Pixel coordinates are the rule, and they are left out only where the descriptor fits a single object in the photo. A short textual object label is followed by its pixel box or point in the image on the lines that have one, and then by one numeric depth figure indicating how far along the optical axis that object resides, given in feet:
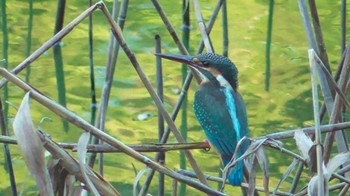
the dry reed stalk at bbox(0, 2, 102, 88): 16.46
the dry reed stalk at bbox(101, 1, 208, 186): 18.06
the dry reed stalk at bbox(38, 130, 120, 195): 14.84
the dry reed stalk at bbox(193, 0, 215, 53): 22.06
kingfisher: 21.59
